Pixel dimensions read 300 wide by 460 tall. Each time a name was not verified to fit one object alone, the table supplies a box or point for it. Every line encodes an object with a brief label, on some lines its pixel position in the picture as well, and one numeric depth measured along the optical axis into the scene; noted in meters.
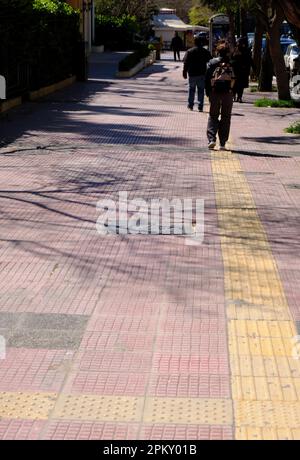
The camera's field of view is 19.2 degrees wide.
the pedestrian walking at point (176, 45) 55.06
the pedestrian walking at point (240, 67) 23.66
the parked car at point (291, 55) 36.58
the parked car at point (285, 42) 46.35
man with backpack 13.75
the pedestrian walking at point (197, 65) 20.06
